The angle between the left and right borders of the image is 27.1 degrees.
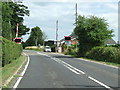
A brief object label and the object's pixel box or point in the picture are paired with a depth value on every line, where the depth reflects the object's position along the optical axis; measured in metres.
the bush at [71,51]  52.68
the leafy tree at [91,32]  38.62
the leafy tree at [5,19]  31.07
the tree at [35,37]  130.50
